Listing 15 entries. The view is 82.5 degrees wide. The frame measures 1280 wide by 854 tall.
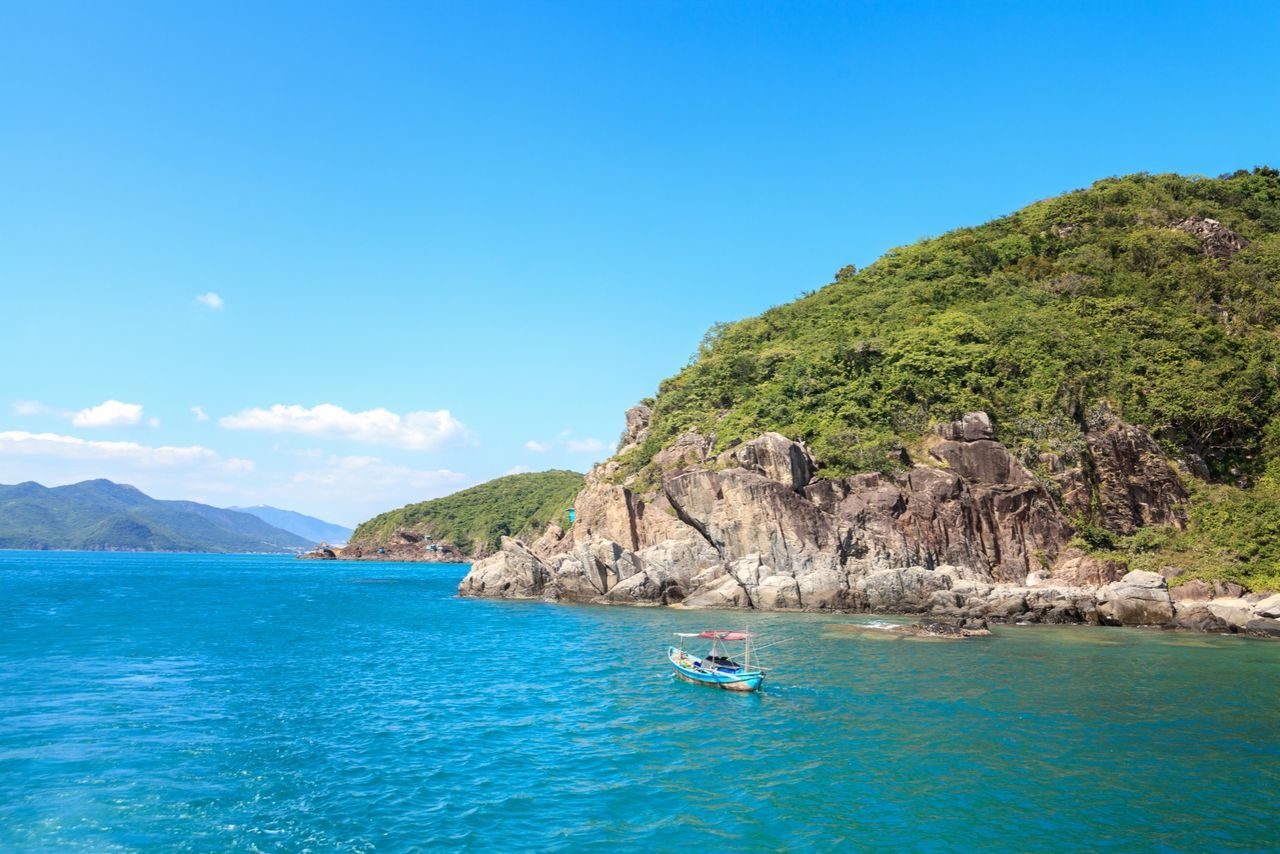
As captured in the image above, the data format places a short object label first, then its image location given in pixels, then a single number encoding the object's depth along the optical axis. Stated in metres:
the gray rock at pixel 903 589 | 56.06
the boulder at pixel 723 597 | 58.25
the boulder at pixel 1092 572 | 54.78
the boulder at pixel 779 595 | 57.16
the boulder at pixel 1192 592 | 50.78
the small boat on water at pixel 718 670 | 31.48
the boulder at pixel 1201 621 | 47.53
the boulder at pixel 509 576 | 73.25
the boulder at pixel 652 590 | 61.97
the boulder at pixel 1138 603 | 49.94
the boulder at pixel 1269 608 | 46.66
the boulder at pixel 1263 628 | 45.53
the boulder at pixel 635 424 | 87.59
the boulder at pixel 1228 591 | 50.38
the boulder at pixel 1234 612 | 47.19
